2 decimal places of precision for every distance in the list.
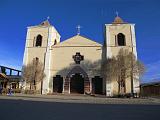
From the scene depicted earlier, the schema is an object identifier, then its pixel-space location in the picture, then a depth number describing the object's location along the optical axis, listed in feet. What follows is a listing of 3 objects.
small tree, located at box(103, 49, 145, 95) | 60.86
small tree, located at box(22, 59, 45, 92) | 67.39
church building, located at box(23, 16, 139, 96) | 67.75
